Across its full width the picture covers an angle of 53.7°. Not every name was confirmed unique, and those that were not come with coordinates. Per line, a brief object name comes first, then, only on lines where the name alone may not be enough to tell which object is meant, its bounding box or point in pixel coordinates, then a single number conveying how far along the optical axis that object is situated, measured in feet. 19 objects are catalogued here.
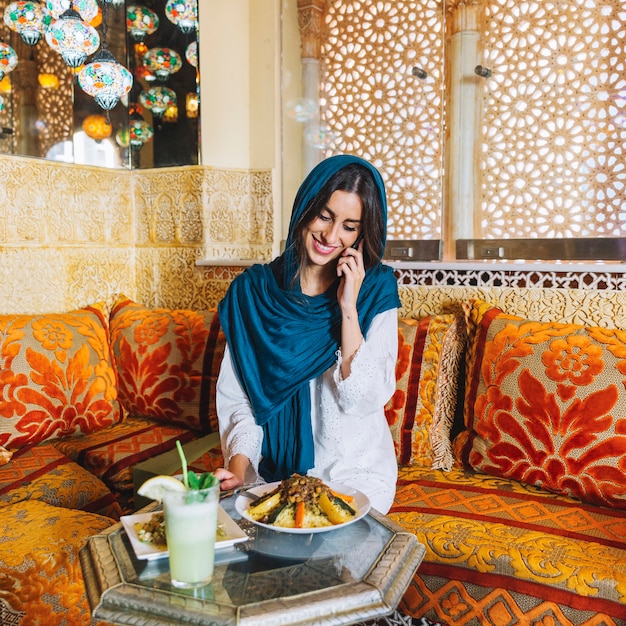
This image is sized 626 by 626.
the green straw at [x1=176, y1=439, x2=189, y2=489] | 3.14
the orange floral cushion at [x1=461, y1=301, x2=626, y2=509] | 5.75
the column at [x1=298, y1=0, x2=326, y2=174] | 9.53
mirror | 8.32
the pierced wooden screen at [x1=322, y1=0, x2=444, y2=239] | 8.69
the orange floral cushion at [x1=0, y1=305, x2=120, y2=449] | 7.03
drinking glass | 3.03
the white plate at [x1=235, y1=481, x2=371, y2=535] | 3.54
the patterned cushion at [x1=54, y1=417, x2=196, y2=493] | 6.85
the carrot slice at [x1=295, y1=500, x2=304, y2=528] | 3.59
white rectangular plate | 3.33
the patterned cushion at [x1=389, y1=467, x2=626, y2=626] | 4.47
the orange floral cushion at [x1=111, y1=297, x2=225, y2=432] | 7.89
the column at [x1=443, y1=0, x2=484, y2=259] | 8.43
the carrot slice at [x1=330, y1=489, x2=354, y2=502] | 3.89
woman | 5.26
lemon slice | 3.15
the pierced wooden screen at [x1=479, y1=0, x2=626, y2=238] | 7.55
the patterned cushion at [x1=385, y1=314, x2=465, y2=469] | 6.81
